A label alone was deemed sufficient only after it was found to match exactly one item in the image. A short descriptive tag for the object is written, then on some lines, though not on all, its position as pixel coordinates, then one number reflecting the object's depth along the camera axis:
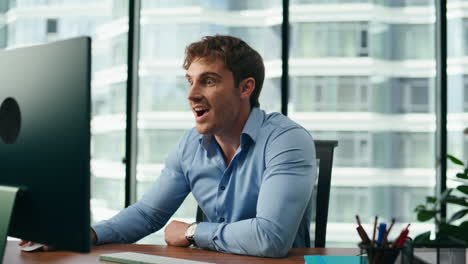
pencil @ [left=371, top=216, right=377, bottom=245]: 1.92
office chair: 2.55
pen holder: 1.91
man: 2.35
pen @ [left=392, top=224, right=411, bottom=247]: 1.92
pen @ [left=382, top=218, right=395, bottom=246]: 1.92
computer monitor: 1.79
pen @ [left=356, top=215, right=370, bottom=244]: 1.93
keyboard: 2.11
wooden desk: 2.17
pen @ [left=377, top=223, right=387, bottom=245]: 1.93
